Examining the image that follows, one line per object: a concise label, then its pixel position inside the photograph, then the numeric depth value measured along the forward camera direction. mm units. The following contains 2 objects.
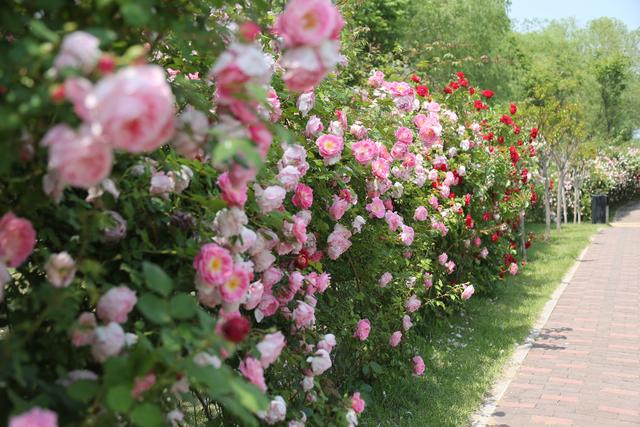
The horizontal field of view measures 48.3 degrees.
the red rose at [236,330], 1511
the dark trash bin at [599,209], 20750
